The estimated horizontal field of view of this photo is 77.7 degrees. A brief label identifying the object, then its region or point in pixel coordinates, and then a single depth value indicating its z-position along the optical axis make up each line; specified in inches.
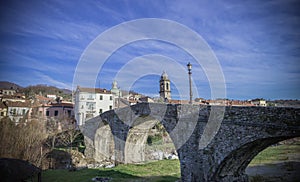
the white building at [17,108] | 1250.0
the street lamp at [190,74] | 458.6
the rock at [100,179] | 520.9
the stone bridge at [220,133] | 299.1
